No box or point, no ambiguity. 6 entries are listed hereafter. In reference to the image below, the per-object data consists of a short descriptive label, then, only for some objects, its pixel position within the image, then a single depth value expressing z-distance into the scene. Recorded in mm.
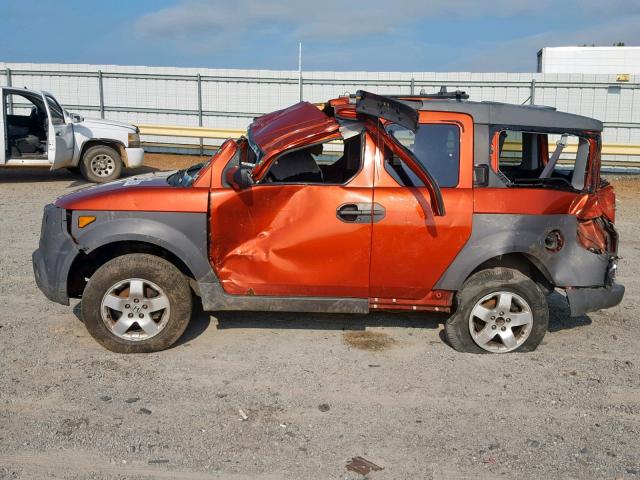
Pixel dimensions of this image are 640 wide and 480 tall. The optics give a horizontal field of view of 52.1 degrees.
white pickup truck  13484
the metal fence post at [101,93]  20234
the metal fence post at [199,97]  19781
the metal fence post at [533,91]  17969
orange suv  4891
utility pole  18788
